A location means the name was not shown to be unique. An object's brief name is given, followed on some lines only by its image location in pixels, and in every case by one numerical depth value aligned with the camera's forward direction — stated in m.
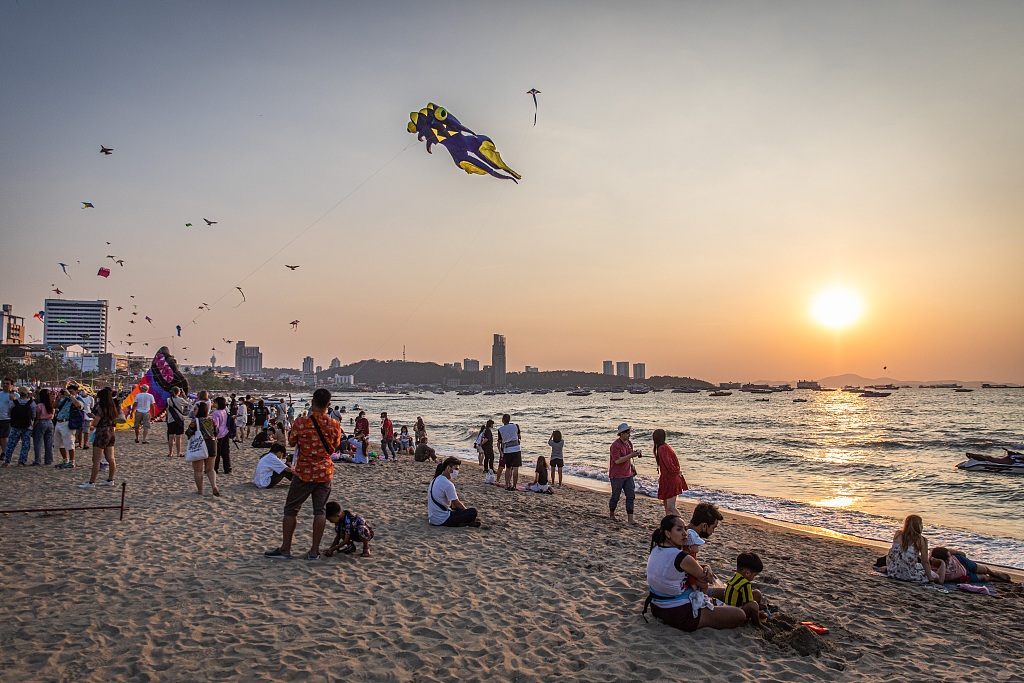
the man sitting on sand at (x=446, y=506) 8.01
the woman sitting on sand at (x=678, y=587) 4.67
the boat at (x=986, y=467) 18.84
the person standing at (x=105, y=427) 8.70
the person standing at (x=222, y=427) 10.98
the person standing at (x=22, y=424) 11.32
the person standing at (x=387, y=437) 17.49
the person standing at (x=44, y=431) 11.79
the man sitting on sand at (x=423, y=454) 16.73
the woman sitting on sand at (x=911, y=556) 6.82
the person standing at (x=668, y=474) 7.99
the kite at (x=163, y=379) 15.07
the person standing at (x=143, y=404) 16.73
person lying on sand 6.77
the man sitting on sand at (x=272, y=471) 10.17
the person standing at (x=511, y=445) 12.36
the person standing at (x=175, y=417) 12.09
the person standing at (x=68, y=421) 11.59
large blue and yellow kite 9.16
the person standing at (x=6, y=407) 11.47
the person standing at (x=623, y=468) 9.06
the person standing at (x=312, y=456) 5.83
